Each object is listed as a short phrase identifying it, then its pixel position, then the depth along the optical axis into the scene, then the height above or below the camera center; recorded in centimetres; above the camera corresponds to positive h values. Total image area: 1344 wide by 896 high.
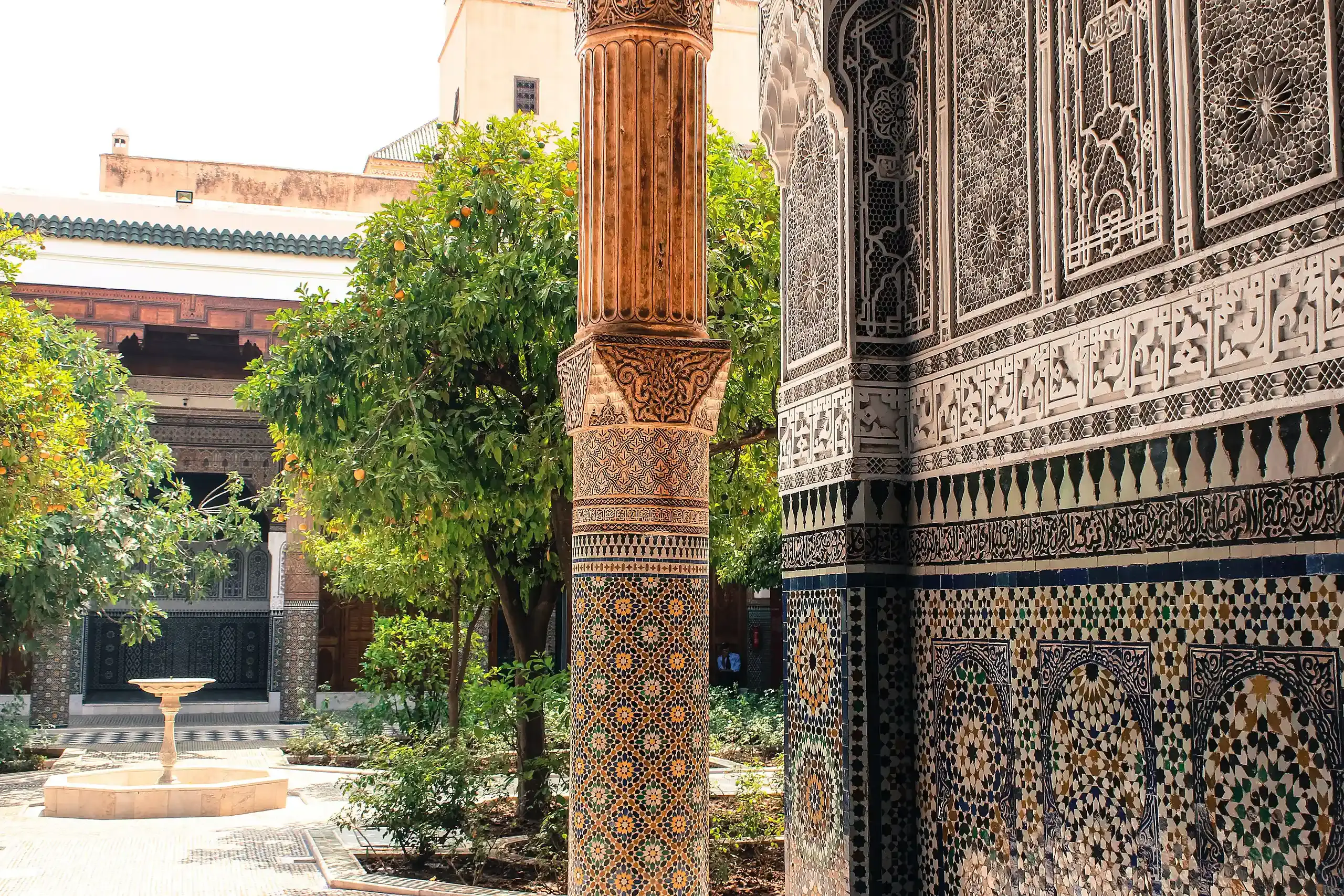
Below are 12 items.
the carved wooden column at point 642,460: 327 +29
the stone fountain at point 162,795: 899 -148
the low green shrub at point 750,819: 626 -116
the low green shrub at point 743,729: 1147 -138
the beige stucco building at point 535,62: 2109 +817
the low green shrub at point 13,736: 1134 -136
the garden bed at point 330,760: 1184 -163
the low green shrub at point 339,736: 1116 -149
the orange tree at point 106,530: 1067 +39
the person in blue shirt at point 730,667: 1686 -117
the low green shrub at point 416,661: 1123 -74
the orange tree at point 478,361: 612 +104
